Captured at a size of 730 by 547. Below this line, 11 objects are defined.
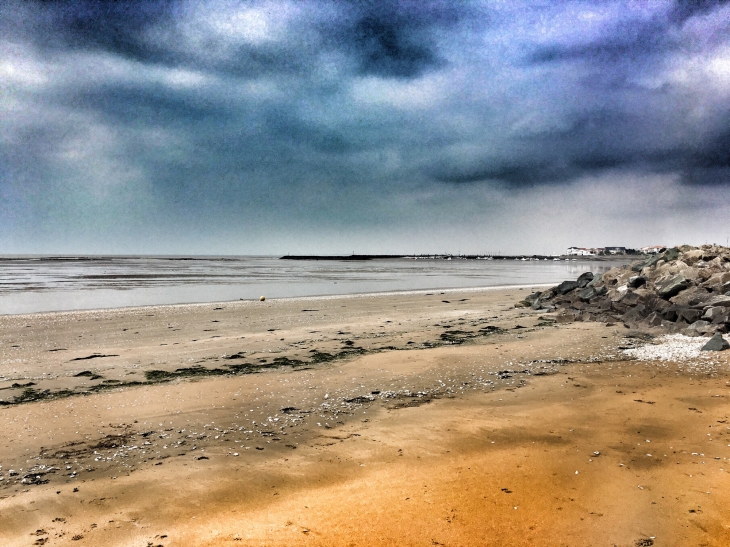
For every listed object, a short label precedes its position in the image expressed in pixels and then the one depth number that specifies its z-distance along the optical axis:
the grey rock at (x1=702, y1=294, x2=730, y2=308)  12.39
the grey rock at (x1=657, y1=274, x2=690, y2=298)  14.73
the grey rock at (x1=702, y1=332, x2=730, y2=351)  9.66
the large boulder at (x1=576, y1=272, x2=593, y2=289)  20.41
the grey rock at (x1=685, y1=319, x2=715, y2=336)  11.57
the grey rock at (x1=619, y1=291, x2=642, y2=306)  15.28
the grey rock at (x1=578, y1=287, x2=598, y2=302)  18.16
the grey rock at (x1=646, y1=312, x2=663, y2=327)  13.27
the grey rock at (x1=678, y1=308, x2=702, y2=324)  12.57
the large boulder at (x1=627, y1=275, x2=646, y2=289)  17.36
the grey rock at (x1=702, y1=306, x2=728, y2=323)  11.84
